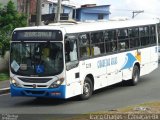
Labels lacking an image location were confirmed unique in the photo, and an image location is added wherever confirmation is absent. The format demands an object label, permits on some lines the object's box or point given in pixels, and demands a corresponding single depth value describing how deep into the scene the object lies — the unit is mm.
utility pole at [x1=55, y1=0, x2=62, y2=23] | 33231
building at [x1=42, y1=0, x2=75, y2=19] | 57425
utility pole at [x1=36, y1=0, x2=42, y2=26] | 28250
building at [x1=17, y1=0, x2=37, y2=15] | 46716
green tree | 28172
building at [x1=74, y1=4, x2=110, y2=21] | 61656
